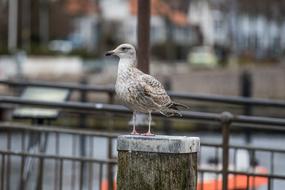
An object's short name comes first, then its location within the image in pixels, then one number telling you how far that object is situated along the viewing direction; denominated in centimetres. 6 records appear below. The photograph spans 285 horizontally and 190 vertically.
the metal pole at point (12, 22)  7750
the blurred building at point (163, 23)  8562
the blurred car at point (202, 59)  7816
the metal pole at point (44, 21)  8756
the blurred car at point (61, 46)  7571
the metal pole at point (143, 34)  920
